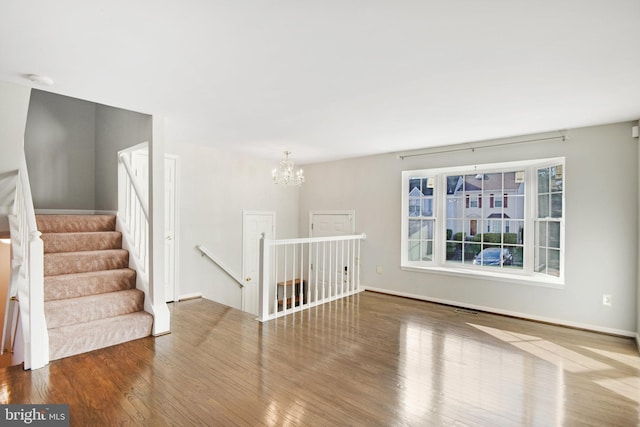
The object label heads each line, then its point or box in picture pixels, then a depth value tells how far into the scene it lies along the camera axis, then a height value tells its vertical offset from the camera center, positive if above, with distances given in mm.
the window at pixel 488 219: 3869 -83
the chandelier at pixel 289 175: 4664 +538
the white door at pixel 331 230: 5609 -325
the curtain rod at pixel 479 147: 3704 +880
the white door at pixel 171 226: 4410 -214
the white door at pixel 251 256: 5395 -761
